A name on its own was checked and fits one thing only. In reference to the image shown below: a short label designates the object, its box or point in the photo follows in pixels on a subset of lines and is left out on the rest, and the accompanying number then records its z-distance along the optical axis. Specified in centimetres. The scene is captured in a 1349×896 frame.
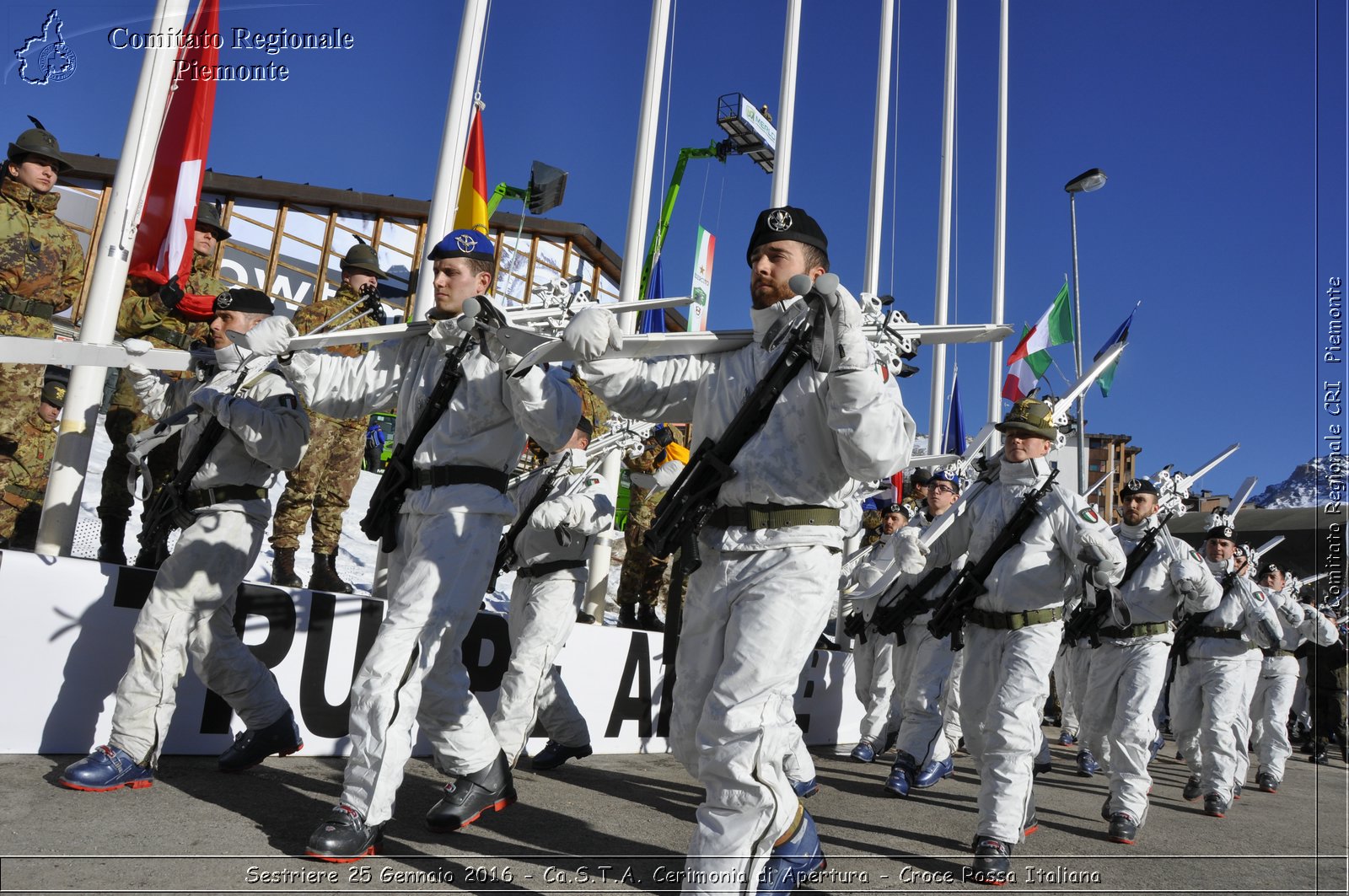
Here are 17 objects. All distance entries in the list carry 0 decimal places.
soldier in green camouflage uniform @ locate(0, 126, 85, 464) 623
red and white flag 665
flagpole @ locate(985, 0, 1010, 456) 1702
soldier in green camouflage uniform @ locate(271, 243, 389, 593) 733
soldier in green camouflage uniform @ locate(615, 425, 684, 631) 998
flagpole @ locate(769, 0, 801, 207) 1144
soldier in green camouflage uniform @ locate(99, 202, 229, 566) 656
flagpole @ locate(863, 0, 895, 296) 1397
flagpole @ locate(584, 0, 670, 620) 915
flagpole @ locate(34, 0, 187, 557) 578
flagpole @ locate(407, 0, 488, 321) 744
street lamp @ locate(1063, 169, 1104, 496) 1562
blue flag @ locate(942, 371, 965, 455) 1731
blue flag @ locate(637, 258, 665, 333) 1071
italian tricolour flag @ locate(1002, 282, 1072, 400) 1722
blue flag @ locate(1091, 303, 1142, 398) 1420
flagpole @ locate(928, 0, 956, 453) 1563
